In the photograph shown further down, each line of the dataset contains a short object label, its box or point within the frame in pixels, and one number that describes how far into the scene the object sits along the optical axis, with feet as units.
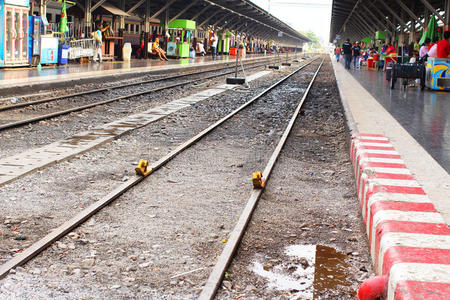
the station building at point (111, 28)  65.10
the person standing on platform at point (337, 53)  174.13
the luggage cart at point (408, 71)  52.44
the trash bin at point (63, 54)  75.97
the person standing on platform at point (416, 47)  87.31
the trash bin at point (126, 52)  99.74
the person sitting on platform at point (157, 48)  111.29
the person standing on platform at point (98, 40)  84.99
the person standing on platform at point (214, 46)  147.13
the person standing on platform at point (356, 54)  114.11
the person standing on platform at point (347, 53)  98.94
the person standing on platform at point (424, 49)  60.57
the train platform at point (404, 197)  9.26
